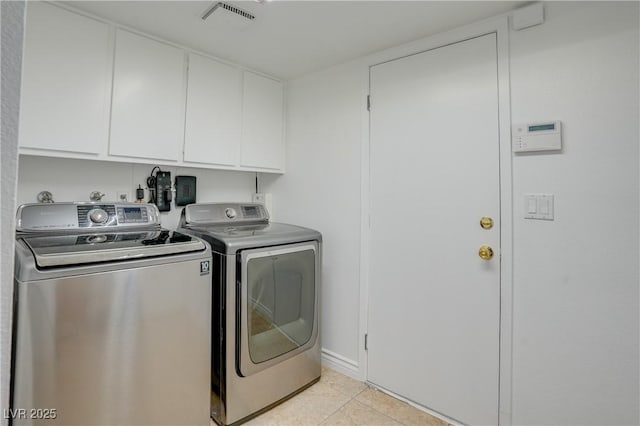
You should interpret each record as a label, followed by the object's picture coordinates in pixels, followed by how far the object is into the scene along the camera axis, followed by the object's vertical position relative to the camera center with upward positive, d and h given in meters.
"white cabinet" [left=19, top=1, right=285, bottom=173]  1.52 +0.69
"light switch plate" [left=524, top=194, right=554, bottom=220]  1.50 +0.08
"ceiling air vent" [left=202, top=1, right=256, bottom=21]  1.58 +1.08
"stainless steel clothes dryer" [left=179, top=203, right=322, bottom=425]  1.68 -0.53
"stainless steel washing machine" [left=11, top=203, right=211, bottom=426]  1.13 -0.43
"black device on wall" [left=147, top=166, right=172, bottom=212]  2.15 +0.20
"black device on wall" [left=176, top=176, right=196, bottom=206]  2.27 +0.21
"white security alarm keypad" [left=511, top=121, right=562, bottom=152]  1.47 +0.42
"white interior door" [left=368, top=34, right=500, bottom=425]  1.67 -0.04
